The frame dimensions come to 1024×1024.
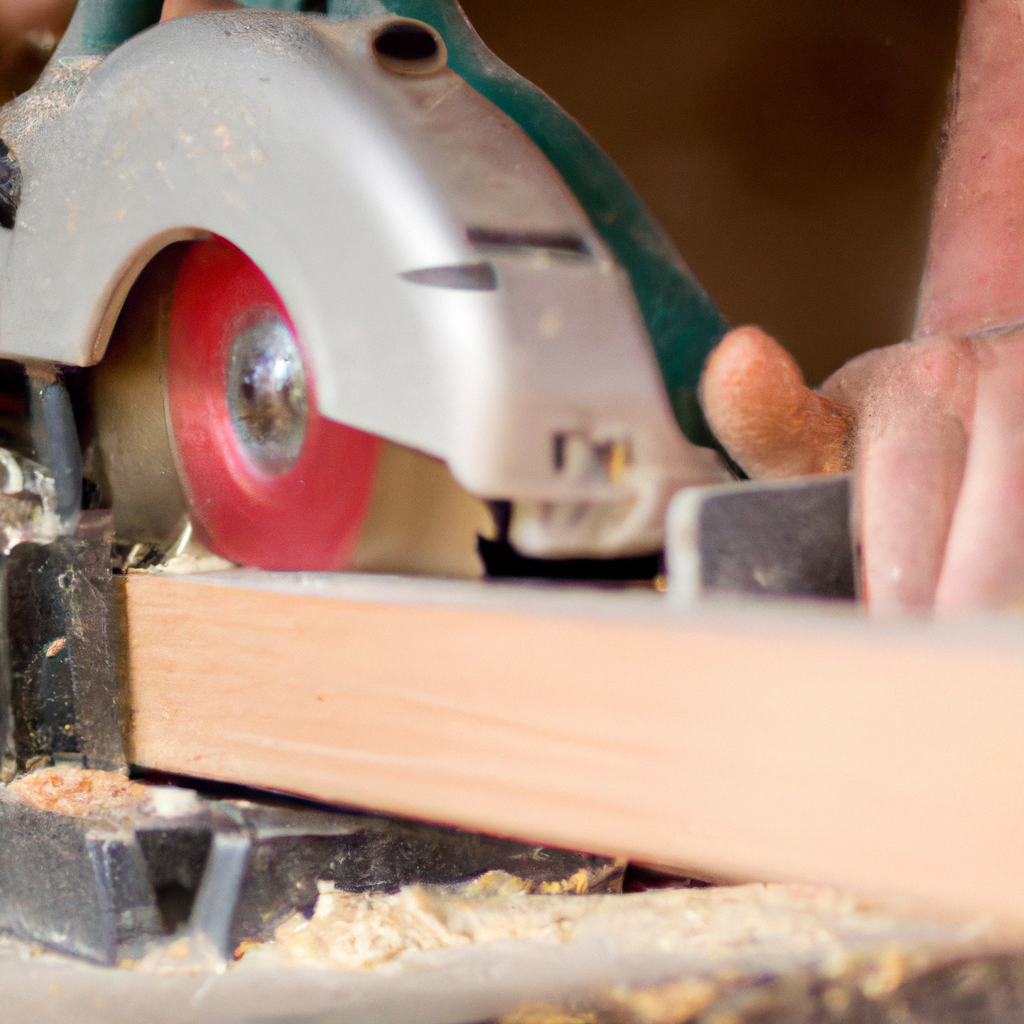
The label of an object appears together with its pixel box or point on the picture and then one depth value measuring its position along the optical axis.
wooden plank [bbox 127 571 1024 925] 0.97
